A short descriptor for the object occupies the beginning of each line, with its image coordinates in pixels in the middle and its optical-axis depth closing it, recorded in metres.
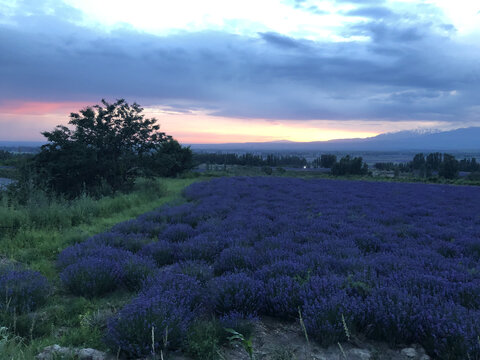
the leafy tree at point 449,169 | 49.38
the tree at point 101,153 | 17.31
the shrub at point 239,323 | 3.12
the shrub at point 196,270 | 4.49
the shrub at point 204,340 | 2.79
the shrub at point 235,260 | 5.01
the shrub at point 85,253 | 5.12
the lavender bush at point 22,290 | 3.52
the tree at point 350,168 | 55.78
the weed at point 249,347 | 1.88
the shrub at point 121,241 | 6.31
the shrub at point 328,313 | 3.00
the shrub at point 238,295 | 3.59
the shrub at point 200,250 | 5.69
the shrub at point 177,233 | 7.22
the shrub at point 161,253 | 5.62
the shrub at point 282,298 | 3.56
